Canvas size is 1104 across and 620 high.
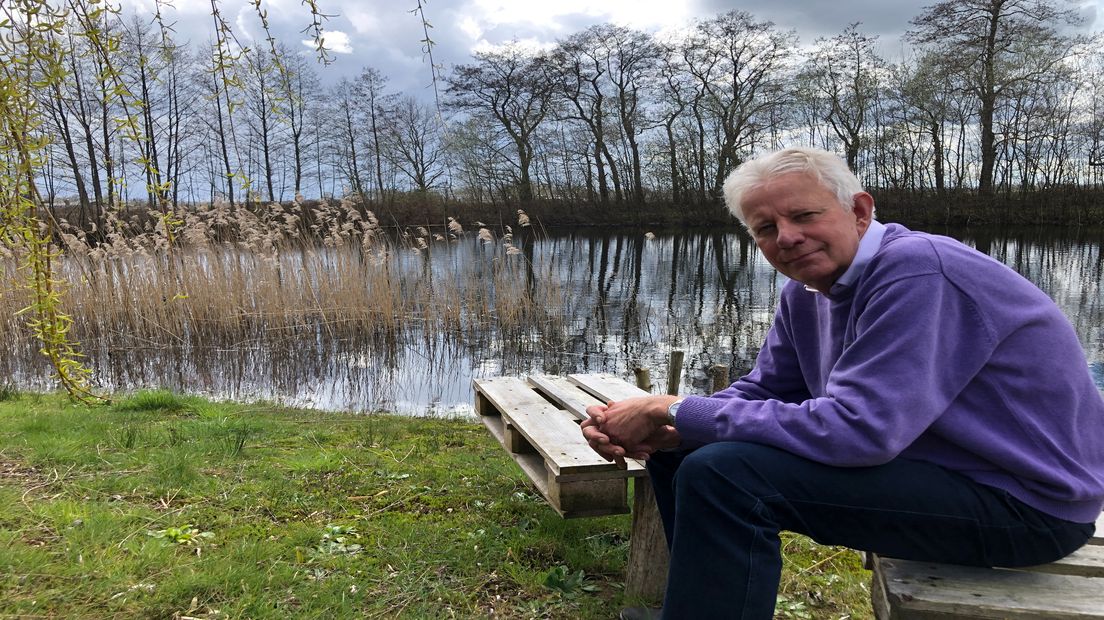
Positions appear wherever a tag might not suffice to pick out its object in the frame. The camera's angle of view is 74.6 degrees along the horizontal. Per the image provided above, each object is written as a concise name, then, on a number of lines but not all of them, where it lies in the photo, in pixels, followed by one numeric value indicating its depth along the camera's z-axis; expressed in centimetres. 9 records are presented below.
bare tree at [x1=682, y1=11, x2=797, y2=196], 3127
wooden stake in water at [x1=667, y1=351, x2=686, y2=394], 383
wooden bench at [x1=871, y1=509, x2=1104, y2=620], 133
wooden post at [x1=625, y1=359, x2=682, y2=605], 221
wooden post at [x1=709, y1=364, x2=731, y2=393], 349
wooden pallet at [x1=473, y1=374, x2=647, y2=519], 219
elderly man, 137
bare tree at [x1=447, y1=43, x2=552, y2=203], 3111
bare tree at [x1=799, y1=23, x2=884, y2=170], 2638
